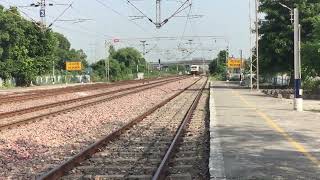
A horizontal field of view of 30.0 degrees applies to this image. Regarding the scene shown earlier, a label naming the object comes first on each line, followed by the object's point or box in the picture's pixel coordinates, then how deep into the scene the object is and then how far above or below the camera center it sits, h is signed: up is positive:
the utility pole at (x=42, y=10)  50.84 +5.33
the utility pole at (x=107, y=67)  103.00 +0.76
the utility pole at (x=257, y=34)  49.78 +2.96
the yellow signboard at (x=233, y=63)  93.43 +1.03
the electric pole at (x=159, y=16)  38.05 +3.59
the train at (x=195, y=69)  138.88 +0.27
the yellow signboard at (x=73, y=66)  100.25 +0.99
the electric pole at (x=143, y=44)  113.79 +5.20
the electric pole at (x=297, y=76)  25.20 -0.31
